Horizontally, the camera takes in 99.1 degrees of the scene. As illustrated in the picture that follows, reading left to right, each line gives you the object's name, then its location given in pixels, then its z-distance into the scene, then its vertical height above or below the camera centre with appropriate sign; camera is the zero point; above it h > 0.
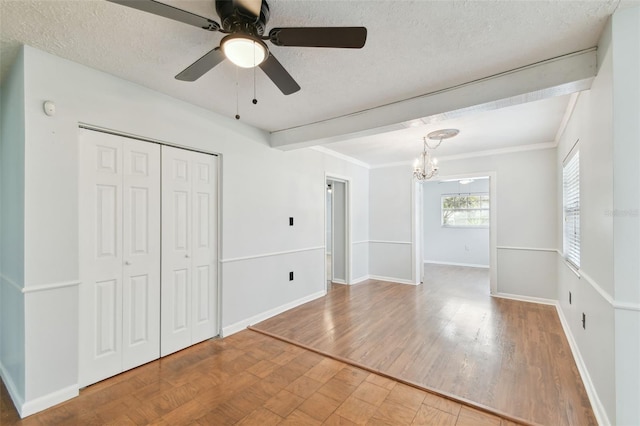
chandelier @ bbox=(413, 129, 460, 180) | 3.84 +0.74
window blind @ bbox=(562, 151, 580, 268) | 2.76 +0.06
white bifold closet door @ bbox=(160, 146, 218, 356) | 2.68 -0.37
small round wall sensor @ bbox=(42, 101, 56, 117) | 1.93 +0.75
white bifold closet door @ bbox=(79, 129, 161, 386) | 2.17 -0.35
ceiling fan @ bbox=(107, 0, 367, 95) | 1.29 +0.91
